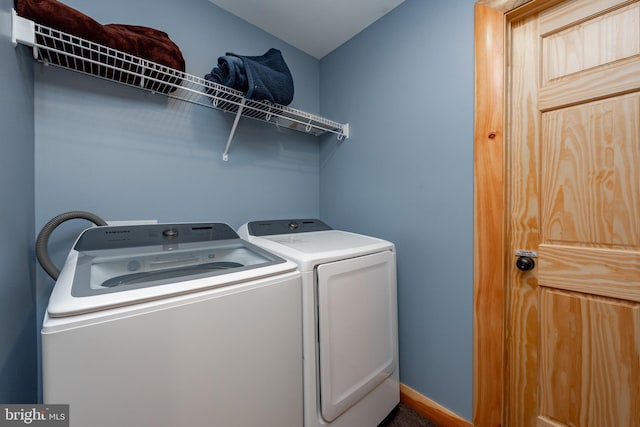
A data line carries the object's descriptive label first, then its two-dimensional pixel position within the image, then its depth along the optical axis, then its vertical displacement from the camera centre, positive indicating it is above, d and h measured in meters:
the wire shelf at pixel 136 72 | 0.96 +0.71
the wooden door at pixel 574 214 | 0.95 -0.02
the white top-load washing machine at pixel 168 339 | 0.59 -0.36
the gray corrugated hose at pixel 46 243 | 1.02 -0.11
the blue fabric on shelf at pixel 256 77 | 1.37 +0.80
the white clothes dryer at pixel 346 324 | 1.04 -0.54
